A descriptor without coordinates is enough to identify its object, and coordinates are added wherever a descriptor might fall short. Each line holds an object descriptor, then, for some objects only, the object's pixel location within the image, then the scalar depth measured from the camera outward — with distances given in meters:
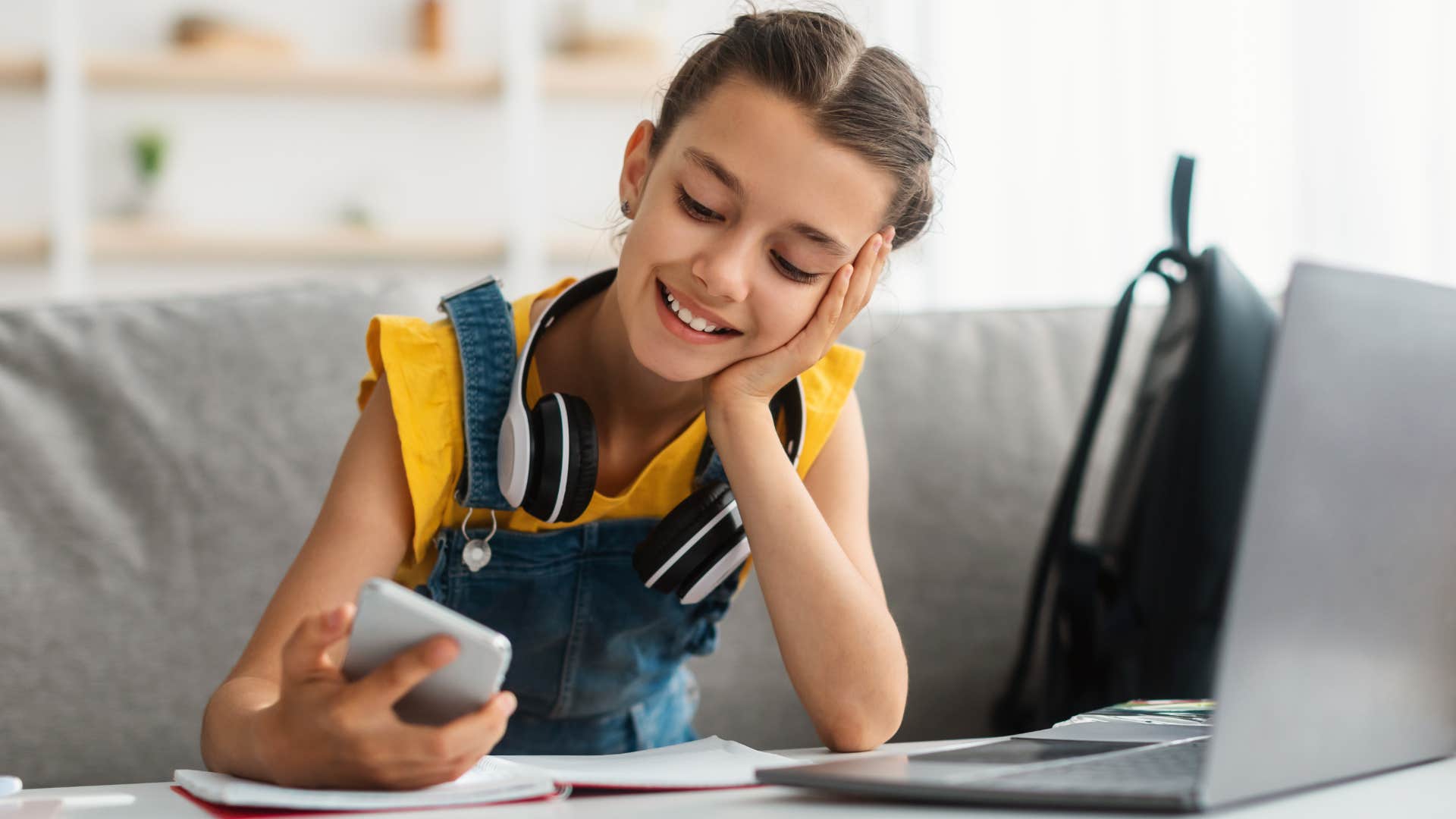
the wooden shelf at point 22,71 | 3.12
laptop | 0.52
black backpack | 1.37
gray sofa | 1.21
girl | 0.91
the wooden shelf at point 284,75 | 3.27
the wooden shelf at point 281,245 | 3.22
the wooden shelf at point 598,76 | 3.48
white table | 0.57
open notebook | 0.59
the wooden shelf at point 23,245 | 3.09
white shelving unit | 3.17
